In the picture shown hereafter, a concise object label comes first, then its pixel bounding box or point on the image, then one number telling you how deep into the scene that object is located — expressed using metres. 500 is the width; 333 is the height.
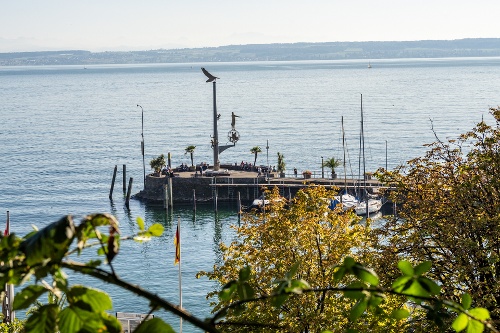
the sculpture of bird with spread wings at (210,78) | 92.82
